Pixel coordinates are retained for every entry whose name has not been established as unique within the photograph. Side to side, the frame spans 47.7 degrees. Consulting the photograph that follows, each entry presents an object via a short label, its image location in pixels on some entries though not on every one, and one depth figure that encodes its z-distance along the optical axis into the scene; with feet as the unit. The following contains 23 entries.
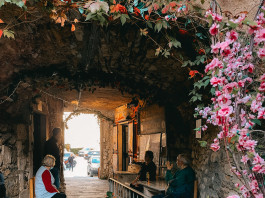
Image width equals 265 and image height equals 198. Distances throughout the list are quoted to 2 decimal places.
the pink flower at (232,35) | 7.19
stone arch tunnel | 11.98
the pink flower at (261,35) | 6.89
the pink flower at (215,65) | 7.33
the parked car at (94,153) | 65.02
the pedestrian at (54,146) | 19.20
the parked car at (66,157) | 64.90
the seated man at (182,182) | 14.16
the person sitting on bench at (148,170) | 18.71
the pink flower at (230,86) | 7.28
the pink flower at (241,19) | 6.94
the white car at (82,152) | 108.83
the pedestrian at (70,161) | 60.39
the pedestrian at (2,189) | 11.66
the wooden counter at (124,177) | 21.65
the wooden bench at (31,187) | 12.46
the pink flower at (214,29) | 7.21
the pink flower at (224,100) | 7.14
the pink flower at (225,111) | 6.93
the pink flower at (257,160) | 6.85
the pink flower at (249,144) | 6.93
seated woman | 14.06
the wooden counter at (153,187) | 15.71
